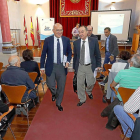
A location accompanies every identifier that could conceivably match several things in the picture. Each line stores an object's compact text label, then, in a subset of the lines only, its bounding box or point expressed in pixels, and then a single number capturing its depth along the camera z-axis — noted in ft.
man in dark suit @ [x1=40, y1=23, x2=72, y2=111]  7.19
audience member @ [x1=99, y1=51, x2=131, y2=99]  7.89
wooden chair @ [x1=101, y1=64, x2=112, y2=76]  9.82
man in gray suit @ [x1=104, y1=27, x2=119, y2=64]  11.51
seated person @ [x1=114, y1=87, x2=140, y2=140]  3.94
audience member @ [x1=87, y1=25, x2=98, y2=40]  10.56
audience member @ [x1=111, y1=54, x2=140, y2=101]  5.22
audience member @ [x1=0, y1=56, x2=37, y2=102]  6.15
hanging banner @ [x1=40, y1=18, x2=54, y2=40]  25.31
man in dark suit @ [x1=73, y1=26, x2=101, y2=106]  7.52
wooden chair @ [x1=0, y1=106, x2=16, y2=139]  4.76
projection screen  22.80
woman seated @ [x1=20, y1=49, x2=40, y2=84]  8.17
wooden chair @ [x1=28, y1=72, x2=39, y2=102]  7.58
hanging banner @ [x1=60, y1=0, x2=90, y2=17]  24.83
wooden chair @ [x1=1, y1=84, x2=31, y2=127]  5.85
